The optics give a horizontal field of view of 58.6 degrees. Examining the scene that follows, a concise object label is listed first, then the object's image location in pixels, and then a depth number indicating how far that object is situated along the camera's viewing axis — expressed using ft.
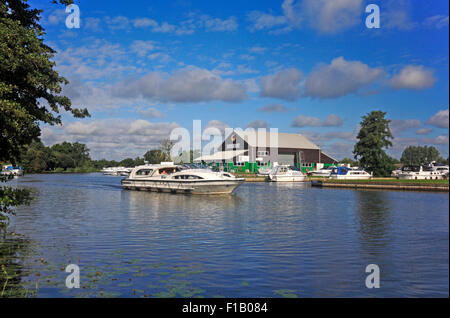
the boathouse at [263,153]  353.72
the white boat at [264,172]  314.26
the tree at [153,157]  477.77
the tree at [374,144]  240.73
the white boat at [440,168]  261.56
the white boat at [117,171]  475.72
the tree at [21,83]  34.47
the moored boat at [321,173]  334.44
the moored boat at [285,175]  281.13
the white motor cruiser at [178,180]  153.07
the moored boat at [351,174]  251.89
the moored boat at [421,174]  247.50
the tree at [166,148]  417.69
